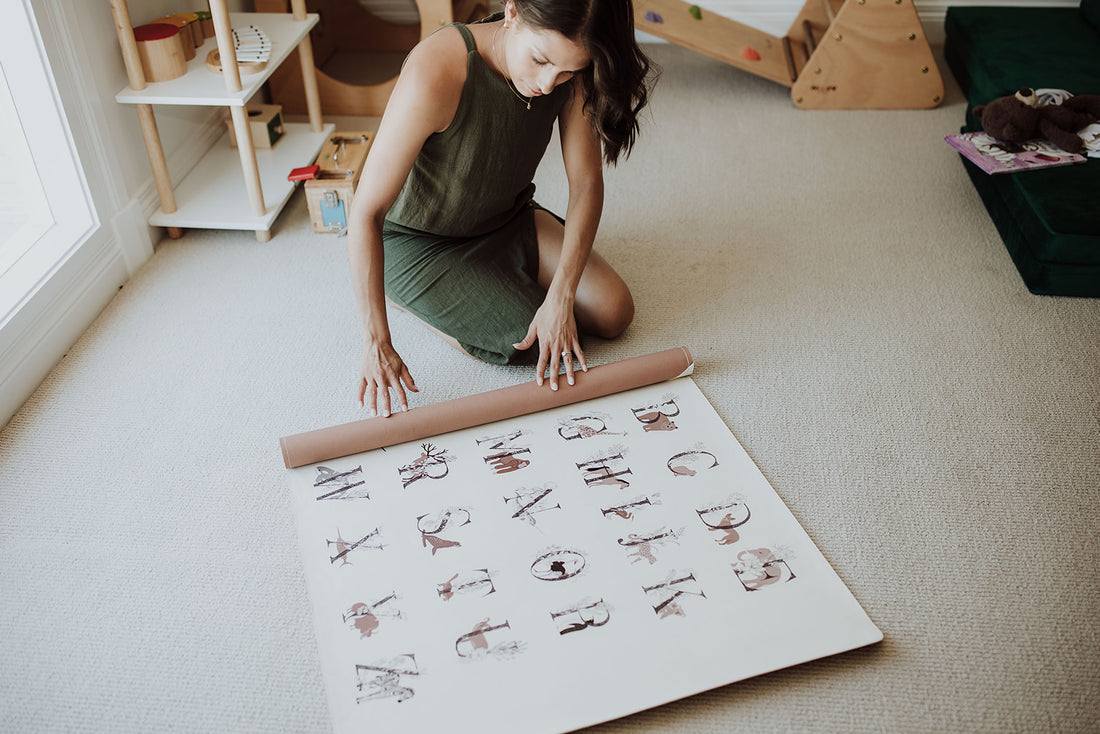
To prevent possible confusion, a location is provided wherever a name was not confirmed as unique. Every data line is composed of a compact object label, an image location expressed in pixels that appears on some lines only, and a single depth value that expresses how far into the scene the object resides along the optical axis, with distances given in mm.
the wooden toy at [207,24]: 2042
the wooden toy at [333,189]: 1966
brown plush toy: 1932
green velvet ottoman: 1731
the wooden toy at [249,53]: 1851
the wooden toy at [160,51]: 1766
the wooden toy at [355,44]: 2436
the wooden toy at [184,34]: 1840
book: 1890
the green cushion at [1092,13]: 2471
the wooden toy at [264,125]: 2211
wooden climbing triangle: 2422
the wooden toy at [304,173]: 2016
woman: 1188
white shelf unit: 1765
